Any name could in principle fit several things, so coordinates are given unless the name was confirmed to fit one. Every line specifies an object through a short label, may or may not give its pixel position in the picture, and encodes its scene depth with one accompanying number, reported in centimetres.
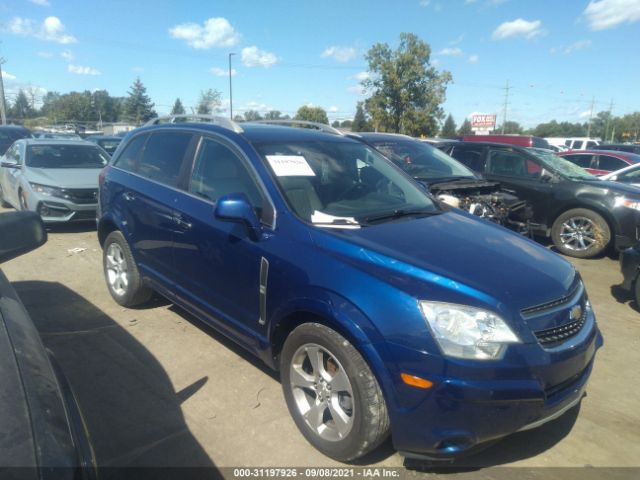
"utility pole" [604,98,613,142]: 8732
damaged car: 626
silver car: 816
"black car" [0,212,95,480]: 125
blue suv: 228
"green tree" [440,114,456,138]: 8674
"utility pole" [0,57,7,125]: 3516
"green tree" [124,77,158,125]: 6481
